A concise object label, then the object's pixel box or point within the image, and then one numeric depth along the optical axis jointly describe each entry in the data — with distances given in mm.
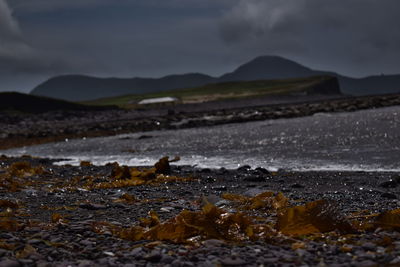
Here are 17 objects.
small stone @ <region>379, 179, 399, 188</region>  14627
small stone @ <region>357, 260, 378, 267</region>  6301
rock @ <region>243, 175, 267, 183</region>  16906
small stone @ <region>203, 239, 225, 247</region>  7527
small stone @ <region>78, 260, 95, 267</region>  6512
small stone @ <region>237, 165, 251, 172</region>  19705
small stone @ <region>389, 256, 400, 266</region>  6268
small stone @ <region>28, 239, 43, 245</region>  7445
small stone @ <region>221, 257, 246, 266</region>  6547
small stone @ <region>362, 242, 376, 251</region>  7059
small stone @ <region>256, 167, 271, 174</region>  18705
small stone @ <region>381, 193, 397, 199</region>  12453
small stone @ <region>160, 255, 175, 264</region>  6804
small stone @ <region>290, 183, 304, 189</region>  15172
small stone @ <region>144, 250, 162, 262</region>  6867
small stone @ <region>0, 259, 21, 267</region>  6327
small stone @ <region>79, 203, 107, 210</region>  10953
